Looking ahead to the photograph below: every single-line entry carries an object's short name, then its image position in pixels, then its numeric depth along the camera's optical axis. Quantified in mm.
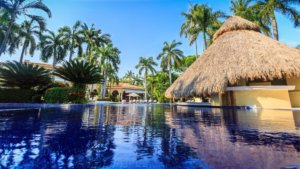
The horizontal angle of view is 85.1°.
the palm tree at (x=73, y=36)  27109
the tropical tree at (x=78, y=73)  17547
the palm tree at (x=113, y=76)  36569
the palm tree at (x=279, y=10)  17938
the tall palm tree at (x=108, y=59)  32844
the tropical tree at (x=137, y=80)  62078
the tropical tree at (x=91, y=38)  29906
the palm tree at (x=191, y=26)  24922
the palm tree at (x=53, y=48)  26922
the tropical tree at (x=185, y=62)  35625
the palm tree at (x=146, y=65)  42062
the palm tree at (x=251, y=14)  20938
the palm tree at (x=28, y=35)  23953
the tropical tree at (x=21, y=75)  15828
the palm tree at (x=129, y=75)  64016
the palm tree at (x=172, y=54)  34500
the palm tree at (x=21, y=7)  14838
